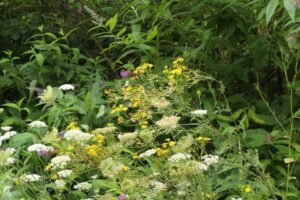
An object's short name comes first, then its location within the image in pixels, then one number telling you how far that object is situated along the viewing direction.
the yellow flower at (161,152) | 3.37
